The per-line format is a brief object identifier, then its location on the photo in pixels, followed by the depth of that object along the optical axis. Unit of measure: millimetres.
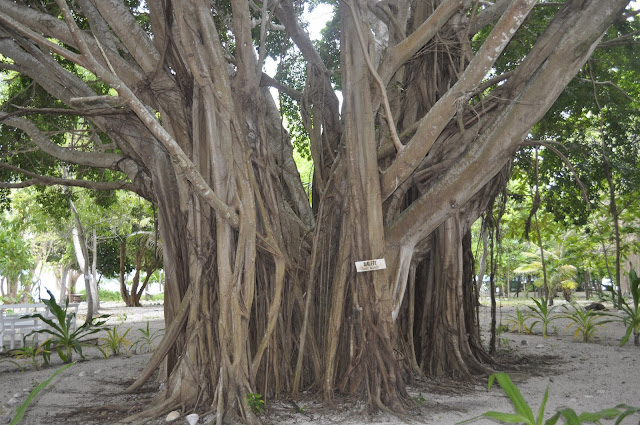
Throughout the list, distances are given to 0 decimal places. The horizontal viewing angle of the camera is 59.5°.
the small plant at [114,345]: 6151
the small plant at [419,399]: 3582
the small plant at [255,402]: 3344
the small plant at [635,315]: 5598
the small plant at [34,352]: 5402
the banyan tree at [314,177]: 3496
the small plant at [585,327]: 6207
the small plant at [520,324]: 7097
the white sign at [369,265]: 3559
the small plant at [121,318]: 10814
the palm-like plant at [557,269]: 14875
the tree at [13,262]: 13352
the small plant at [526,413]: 2121
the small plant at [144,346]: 6463
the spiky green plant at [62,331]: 5624
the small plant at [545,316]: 6739
